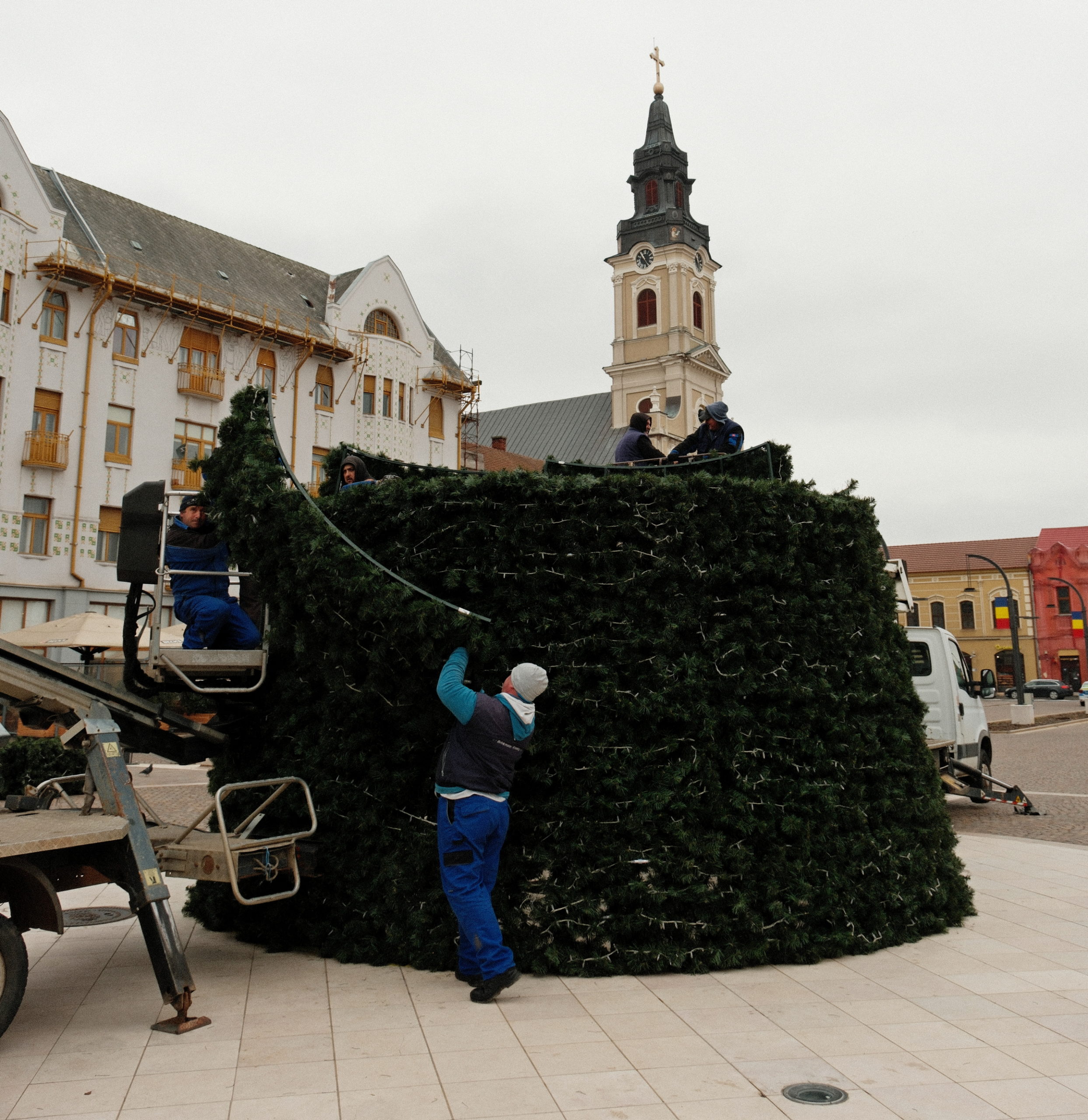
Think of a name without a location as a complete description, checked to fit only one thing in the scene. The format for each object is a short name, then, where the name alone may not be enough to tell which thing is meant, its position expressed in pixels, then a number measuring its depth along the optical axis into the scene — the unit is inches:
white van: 586.2
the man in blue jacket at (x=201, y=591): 261.9
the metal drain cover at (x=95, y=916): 307.9
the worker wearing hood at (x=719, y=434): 324.8
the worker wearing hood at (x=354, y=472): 305.7
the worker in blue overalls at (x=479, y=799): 225.0
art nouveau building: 1070.4
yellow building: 2871.6
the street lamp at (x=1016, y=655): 1358.3
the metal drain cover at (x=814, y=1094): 170.7
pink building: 2817.4
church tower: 2726.4
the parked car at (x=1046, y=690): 2488.9
